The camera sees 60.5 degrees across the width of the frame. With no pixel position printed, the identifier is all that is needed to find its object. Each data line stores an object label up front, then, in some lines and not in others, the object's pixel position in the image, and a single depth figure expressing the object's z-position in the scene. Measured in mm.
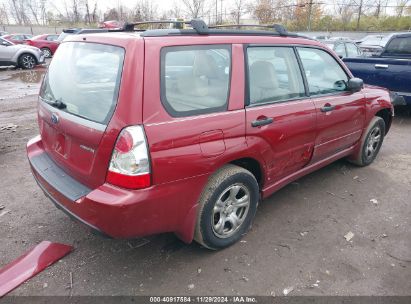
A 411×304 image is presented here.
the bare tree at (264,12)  46312
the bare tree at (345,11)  46125
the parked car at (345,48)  12031
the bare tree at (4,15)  56575
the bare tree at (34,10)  57844
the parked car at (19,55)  15250
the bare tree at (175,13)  42656
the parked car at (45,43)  20453
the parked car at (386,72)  6758
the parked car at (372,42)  18208
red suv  2312
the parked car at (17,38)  21953
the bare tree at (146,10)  46531
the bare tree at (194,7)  40606
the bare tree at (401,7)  44022
